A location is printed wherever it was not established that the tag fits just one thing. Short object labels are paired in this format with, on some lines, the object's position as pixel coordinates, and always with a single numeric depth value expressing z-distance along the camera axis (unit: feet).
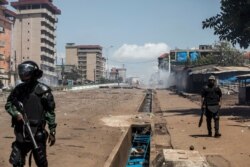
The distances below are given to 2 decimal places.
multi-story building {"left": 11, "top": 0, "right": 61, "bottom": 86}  423.23
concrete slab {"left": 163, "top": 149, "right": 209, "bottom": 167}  26.50
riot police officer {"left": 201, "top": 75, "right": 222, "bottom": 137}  42.01
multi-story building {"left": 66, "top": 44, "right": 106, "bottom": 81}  643.04
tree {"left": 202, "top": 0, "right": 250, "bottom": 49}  66.84
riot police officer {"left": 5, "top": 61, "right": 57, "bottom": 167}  19.42
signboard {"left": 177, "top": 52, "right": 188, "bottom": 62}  397.31
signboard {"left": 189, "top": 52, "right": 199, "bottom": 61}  396.06
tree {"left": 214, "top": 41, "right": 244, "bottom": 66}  262.67
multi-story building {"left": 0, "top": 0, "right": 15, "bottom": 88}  320.91
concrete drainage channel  36.09
